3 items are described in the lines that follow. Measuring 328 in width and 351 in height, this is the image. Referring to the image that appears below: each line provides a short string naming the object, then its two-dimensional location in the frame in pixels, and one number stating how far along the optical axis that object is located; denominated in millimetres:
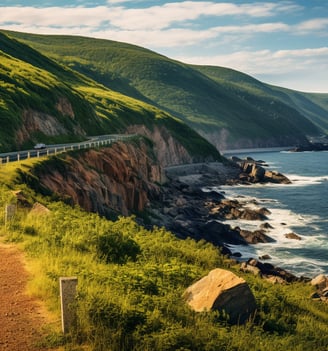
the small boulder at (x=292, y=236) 52441
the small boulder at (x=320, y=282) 32406
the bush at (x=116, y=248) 15946
